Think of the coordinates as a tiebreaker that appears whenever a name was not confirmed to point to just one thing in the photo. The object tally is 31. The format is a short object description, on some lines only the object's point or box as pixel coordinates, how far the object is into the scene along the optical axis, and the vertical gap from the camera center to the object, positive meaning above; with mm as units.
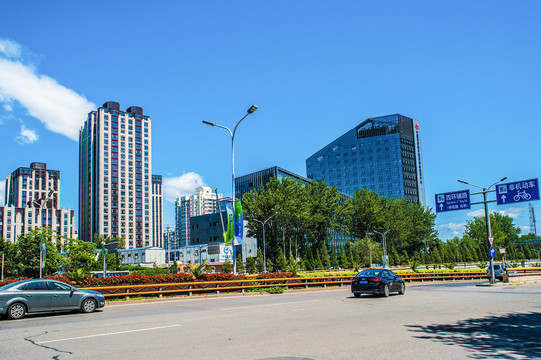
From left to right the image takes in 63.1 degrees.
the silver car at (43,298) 14344 -1542
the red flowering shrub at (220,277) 25559 -1842
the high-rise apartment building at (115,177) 159125 +26906
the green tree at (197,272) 25370 -1453
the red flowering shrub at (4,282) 19441 -1194
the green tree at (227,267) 62509 -3052
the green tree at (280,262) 74750 -3211
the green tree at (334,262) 86438 -4168
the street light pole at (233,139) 26953 +6896
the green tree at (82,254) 74250 -372
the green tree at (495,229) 120606 +1210
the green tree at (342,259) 86288 -3779
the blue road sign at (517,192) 31594 +2984
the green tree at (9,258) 68719 -507
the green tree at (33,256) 64044 -335
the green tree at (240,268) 71988 -3894
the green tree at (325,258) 84419 -3274
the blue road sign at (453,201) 35969 +2841
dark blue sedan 21766 -2202
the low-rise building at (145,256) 105812 -1865
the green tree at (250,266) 76338 -3755
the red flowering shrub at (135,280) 21484 -1557
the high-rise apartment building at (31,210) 166125 +17249
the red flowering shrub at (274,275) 28833 -2147
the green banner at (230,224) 26828 +1248
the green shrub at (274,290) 26828 -2821
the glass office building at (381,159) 170500 +31713
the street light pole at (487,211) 33219 +1792
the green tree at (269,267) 79562 -4308
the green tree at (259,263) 79075 -3428
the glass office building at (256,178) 133250 +20692
